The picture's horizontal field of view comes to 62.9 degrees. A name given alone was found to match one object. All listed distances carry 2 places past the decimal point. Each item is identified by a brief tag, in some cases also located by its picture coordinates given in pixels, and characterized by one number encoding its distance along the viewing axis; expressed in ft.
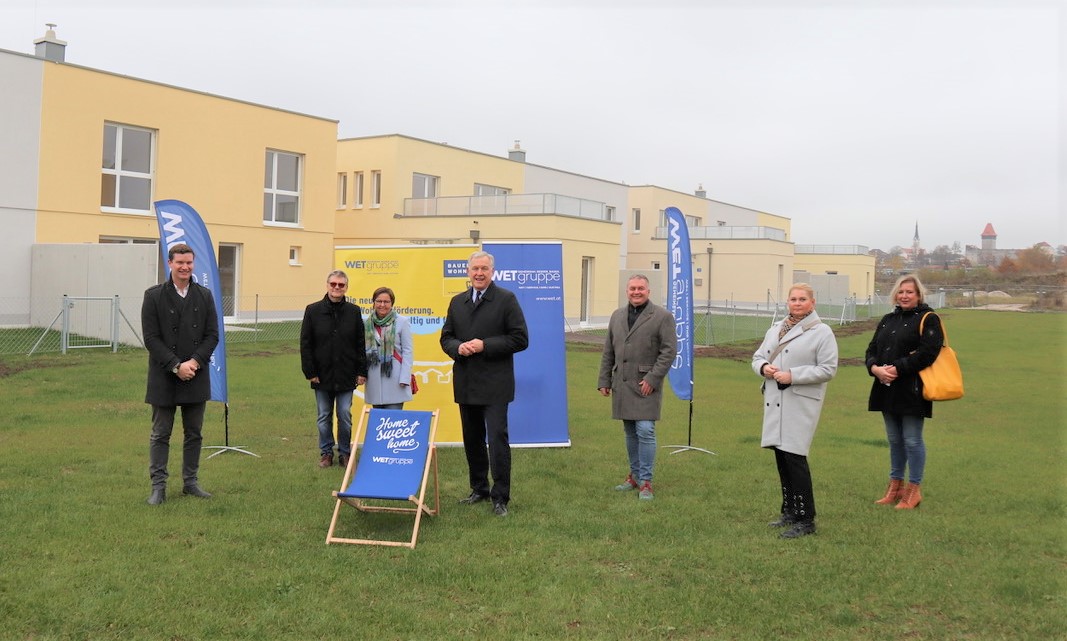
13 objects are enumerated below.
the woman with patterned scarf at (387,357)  26.20
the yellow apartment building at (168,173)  69.82
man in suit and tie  21.63
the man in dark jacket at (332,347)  26.05
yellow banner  29.86
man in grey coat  23.25
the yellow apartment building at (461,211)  99.30
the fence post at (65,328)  54.29
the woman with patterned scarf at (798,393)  19.61
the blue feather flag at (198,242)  28.25
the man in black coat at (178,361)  21.50
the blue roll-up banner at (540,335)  30.53
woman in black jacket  21.45
